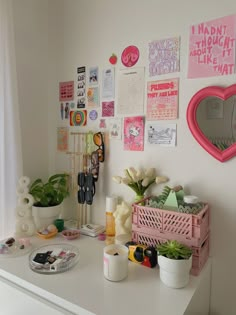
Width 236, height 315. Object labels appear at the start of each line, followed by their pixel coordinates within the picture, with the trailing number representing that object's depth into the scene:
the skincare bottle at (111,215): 1.21
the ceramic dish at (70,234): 1.21
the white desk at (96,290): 0.74
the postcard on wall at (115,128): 1.24
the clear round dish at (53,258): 0.92
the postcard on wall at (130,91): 1.17
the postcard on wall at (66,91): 1.40
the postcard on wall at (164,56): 1.06
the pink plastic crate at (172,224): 0.91
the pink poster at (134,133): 1.17
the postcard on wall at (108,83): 1.25
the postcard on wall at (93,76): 1.30
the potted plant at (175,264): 0.81
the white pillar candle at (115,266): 0.85
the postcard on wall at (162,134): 1.09
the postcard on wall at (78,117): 1.36
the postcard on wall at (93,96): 1.31
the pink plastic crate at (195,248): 0.91
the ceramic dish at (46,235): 1.21
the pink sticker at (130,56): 1.17
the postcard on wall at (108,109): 1.26
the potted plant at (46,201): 1.28
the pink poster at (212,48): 0.95
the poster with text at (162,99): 1.08
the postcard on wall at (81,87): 1.35
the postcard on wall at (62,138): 1.45
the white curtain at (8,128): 1.17
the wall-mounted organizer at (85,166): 1.28
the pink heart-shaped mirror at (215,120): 0.96
